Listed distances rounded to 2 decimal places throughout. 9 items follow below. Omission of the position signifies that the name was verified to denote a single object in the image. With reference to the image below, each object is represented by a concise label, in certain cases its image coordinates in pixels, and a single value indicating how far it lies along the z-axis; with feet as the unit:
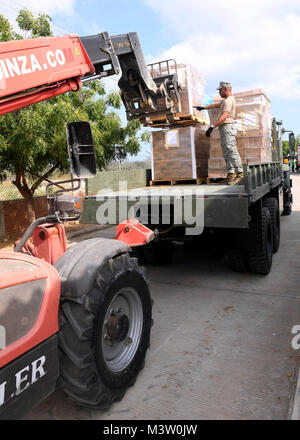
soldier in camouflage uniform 17.98
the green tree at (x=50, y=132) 22.17
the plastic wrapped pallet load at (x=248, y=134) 19.47
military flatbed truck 13.07
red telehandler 6.14
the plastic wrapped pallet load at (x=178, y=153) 18.65
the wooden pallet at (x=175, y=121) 19.24
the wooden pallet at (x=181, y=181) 19.48
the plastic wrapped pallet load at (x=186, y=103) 19.11
